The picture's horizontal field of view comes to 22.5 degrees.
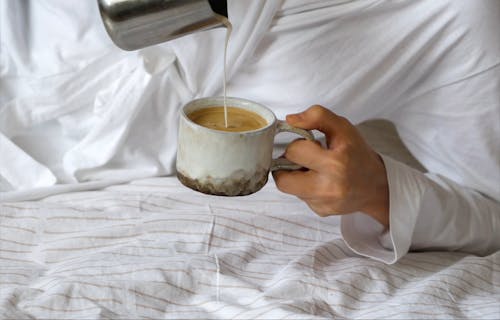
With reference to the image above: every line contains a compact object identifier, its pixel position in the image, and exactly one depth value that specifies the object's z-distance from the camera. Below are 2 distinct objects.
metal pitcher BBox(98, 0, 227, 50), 1.06
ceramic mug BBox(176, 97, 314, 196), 1.08
